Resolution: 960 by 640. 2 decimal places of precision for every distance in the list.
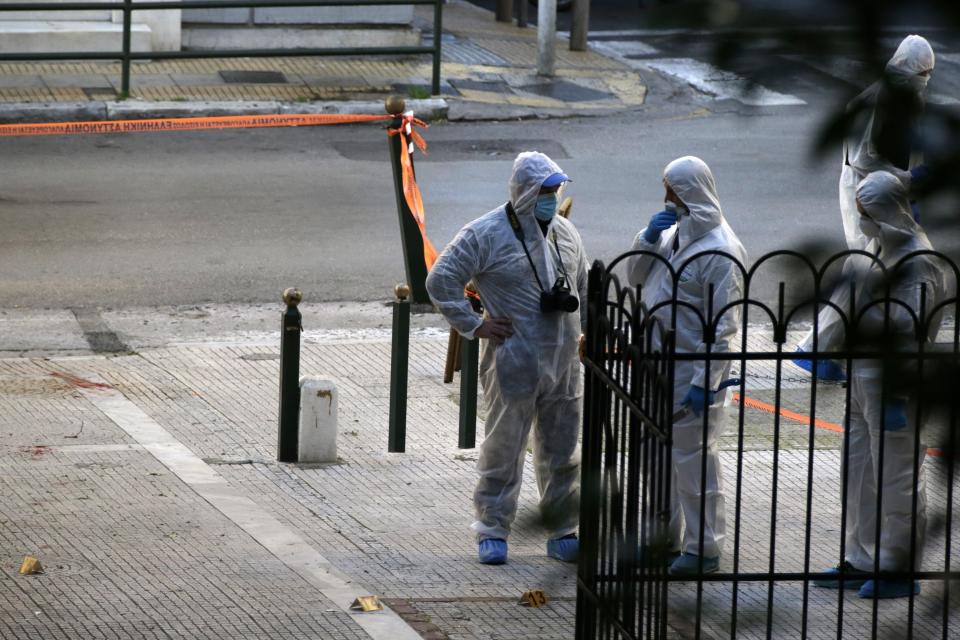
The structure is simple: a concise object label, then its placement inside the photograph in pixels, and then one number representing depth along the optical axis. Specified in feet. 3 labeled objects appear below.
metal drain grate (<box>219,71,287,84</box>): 124.06
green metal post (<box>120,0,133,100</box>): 113.70
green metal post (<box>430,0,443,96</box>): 119.34
